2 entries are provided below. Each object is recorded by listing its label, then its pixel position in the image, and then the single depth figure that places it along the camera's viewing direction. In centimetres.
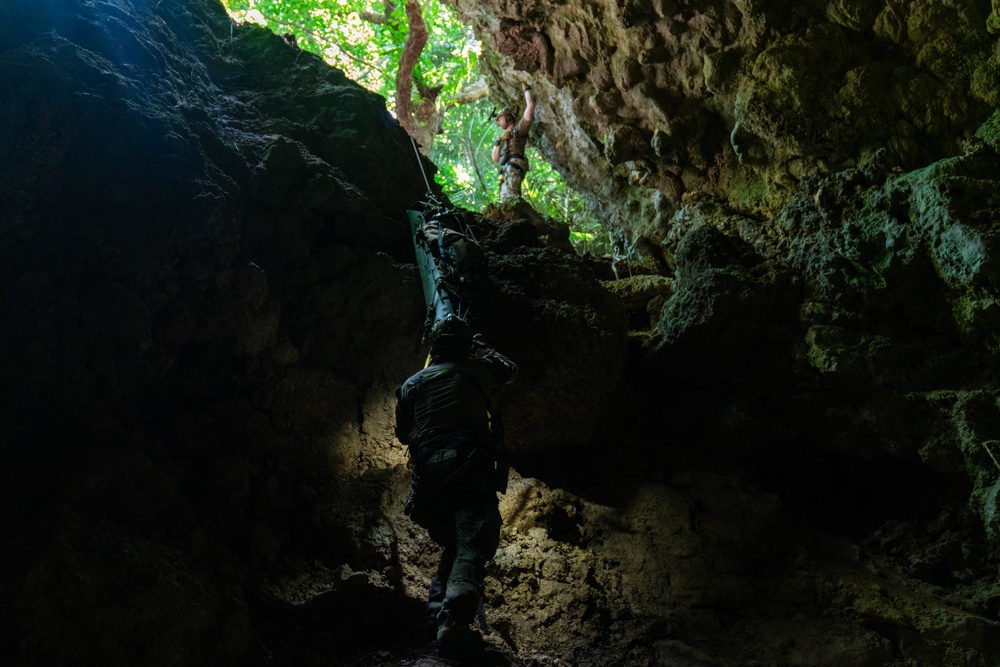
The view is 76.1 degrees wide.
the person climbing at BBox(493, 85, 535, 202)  936
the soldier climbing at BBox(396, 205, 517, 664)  381
